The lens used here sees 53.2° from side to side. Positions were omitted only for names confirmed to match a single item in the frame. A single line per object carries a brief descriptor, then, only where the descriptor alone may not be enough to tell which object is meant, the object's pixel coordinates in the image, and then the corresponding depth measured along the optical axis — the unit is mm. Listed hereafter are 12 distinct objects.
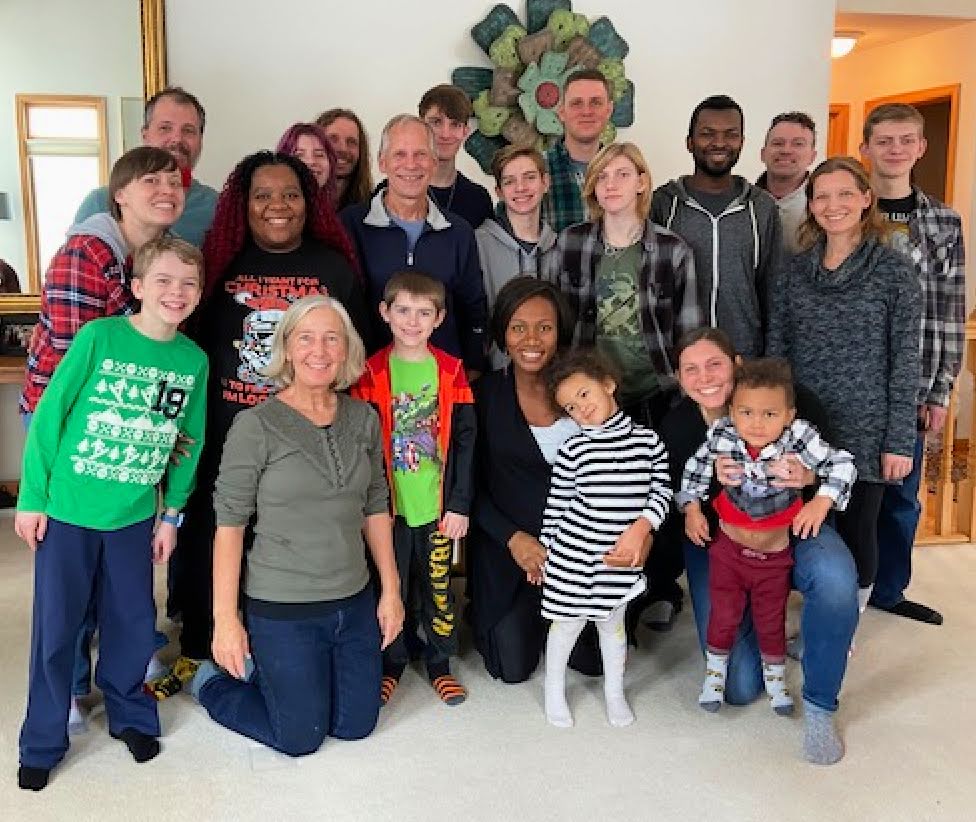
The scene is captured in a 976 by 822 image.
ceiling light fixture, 5973
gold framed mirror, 3732
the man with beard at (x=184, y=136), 2828
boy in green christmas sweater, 2080
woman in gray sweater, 2539
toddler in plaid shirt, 2342
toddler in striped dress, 2385
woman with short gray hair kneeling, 2209
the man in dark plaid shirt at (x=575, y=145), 3072
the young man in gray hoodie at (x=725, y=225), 2832
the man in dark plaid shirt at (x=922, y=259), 2887
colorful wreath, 4133
